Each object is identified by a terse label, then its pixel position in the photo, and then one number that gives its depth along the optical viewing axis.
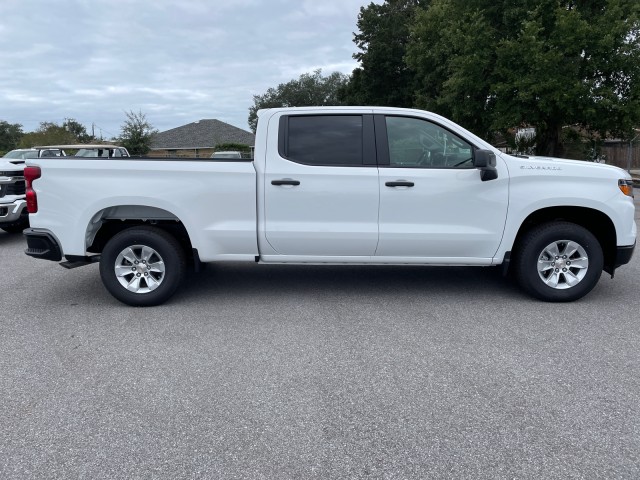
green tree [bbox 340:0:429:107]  40.34
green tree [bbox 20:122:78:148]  54.17
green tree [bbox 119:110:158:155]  39.69
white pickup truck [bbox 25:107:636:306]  5.45
